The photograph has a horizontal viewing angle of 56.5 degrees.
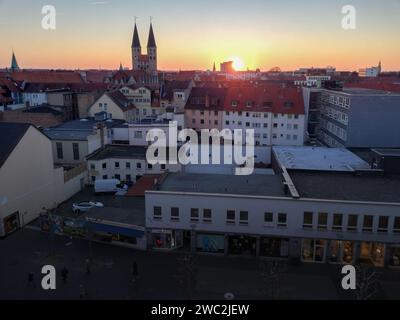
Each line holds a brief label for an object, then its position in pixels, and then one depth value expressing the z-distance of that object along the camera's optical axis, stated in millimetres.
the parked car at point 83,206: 30391
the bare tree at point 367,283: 17941
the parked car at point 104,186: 34281
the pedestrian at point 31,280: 19703
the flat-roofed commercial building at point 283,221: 21797
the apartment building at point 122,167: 37344
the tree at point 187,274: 19358
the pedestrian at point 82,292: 19016
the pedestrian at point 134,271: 20545
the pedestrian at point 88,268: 21172
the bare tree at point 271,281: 18484
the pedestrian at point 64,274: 20078
